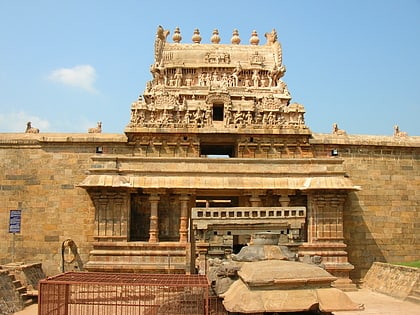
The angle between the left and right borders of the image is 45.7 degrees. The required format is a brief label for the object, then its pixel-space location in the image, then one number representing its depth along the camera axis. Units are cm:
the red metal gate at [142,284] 826
